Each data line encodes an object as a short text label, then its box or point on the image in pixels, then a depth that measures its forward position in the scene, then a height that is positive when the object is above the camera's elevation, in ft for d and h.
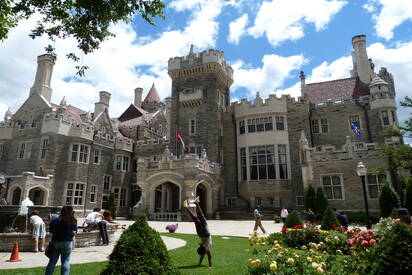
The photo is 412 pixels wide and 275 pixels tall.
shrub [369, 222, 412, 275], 13.55 -1.94
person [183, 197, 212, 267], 25.30 -1.89
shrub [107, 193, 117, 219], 94.06 +2.53
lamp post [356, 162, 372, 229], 48.86 +6.41
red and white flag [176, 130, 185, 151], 98.89 +23.87
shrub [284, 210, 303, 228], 46.12 -1.47
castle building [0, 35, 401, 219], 84.17 +21.21
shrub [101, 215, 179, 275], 14.98 -2.26
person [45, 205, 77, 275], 19.44 -1.78
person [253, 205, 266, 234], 49.52 -1.55
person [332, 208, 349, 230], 46.21 -1.34
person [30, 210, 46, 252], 32.58 -2.14
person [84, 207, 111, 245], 38.34 -1.46
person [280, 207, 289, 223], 70.50 -0.58
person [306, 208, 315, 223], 61.99 -1.38
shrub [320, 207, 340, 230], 44.04 -1.44
